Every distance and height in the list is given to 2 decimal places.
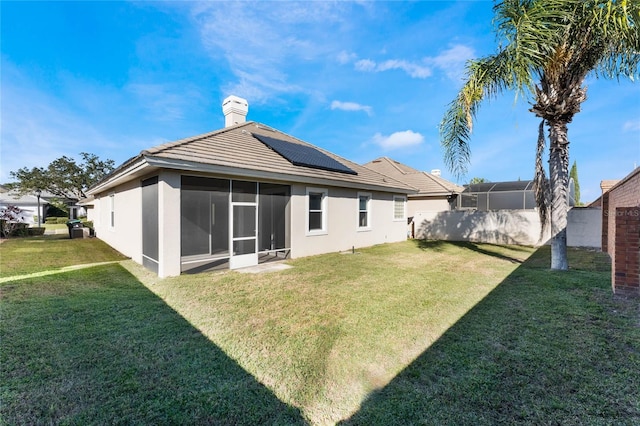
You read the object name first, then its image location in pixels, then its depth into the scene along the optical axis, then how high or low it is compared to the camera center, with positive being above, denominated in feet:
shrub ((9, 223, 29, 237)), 54.79 -4.58
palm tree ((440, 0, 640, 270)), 20.30 +12.32
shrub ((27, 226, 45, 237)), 58.95 -5.04
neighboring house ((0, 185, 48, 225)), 109.40 +2.30
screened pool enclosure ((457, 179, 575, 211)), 57.47 +3.09
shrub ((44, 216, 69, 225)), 110.81 -4.70
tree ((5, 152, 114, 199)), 108.78 +13.54
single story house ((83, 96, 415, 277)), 23.39 +1.07
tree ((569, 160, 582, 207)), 110.11 +12.90
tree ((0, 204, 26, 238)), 52.75 -2.82
